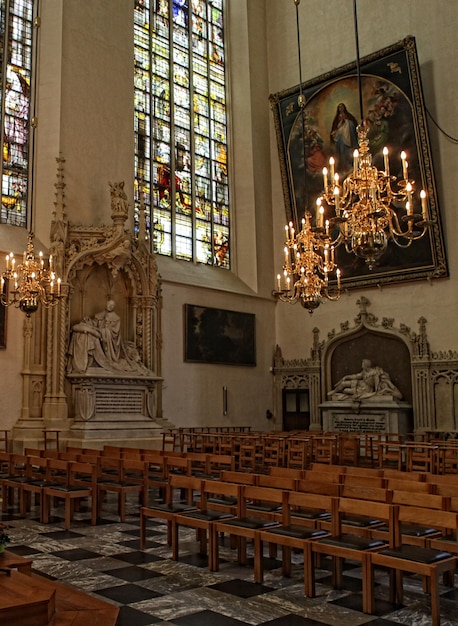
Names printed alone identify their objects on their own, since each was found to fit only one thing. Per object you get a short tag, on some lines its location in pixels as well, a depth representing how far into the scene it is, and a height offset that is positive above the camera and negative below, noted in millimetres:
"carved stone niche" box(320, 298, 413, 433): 17109 +832
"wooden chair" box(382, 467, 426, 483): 6457 -645
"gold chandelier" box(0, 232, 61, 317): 10781 +2295
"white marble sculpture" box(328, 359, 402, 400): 17375 +641
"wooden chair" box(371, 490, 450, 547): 5078 -770
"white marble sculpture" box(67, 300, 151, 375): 14633 +1542
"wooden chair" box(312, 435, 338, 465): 11180 -663
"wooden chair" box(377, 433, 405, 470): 10039 -698
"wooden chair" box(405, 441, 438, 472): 9267 -682
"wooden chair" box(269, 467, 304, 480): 6980 -625
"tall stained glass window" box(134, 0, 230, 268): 18500 +8292
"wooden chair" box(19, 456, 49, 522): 7996 -806
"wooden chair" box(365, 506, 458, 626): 4262 -997
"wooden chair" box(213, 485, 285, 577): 5492 -917
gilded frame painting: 16641 +7348
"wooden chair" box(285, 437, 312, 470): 9876 -696
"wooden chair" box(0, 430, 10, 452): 13070 -420
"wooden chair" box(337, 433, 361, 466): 12023 -725
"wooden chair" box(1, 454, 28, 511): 8547 -795
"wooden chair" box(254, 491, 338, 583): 5113 -941
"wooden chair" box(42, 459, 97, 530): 7589 -838
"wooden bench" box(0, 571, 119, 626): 3043 -908
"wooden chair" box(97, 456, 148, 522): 7879 -818
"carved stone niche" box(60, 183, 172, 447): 14516 +1879
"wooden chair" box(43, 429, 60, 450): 13167 -404
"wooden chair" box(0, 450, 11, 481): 9242 -559
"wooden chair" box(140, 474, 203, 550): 6199 -900
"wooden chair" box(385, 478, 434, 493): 5812 -671
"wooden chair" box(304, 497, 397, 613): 4676 -968
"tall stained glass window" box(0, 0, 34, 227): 15430 +7317
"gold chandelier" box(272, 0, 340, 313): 11341 +2494
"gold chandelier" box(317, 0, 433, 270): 8340 +2627
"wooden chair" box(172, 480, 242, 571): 5723 -908
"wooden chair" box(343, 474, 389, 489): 6074 -651
